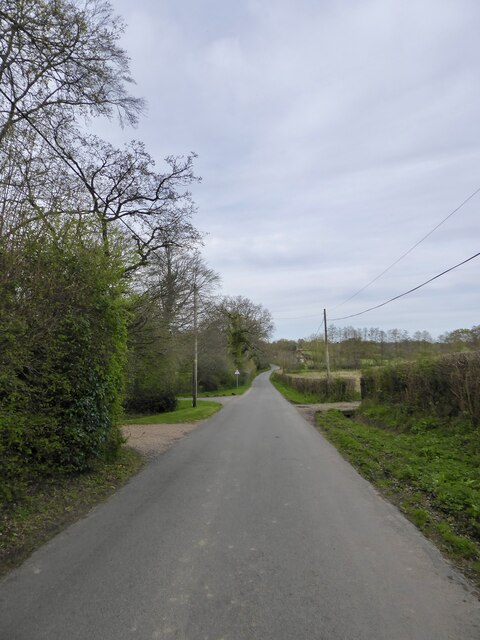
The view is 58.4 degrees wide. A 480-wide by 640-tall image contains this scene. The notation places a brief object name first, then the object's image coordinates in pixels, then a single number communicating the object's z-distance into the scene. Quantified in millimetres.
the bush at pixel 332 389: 30359
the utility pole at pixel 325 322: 38531
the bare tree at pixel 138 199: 14062
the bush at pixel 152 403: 29016
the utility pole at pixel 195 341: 28391
